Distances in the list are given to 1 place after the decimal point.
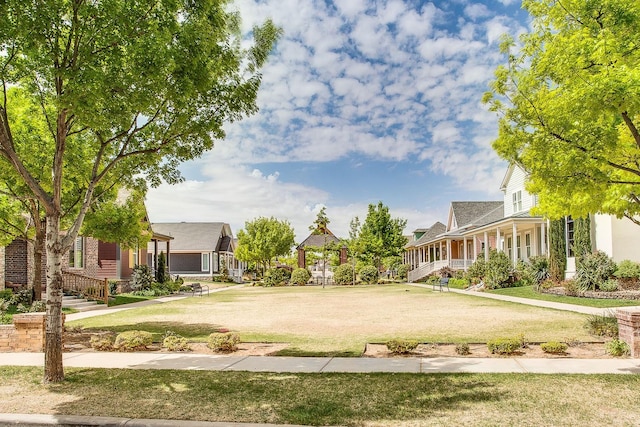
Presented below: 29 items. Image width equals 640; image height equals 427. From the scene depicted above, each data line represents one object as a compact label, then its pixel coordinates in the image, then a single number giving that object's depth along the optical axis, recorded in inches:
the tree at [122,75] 293.3
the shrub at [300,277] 1771.7
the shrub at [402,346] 384.2
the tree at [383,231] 2185.0
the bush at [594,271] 822.5
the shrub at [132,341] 421.4
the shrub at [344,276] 1752.0
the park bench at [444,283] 1374.3
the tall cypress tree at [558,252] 991.0
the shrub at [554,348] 364.8
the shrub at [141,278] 1267.2
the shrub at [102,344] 425.1
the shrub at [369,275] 1772.9
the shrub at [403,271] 2062.0
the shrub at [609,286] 791.1
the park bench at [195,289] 1291.3
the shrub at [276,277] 1732.3
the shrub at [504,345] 369.7
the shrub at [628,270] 800.9
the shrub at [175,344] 420.8
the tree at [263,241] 2081.7
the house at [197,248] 2277.3
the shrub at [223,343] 410.9
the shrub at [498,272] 1131.9
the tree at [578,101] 323.3
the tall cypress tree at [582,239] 892.6
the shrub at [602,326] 434.0
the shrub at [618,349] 353.4
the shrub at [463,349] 375.9
